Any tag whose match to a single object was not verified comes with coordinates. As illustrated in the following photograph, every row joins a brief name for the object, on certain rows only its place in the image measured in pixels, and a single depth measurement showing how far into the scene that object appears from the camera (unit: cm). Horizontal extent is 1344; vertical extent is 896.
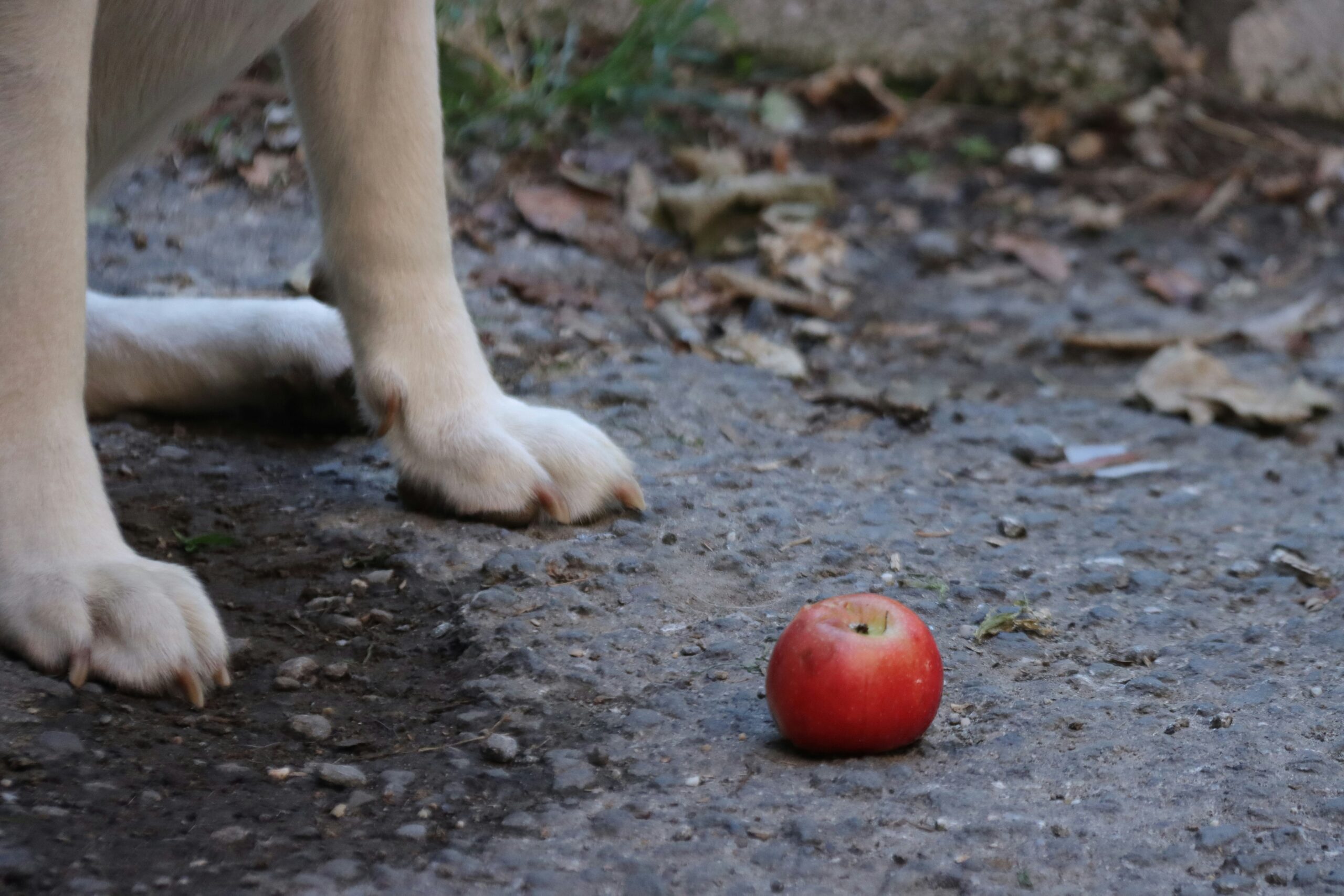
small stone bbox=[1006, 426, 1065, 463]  604
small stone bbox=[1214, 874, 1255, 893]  292
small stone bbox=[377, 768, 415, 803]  317
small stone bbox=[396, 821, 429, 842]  301
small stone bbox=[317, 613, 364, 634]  399
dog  349
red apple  326
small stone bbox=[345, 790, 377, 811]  312
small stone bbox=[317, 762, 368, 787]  320
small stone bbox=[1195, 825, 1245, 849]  307
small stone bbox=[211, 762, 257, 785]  317
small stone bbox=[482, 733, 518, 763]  337
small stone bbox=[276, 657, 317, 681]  371
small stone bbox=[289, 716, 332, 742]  342
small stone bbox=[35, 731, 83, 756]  315
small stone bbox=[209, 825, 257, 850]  291
